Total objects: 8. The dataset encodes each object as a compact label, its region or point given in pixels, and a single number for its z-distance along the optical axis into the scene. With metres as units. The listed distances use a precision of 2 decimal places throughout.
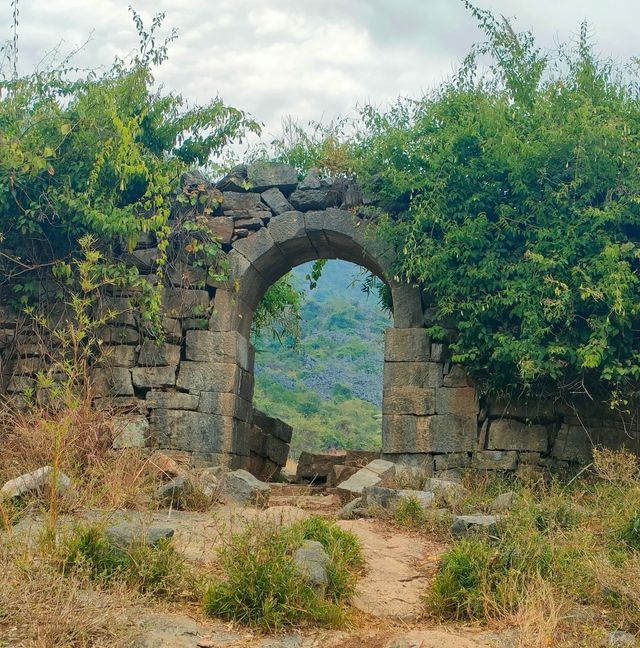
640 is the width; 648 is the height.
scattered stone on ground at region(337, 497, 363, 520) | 7.11
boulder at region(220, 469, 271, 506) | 7.29
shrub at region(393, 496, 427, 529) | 6.66
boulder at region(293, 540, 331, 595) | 4.72
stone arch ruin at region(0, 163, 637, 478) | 8.53
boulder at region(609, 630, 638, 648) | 4.28
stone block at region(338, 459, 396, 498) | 7.79
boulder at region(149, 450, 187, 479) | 7.45
